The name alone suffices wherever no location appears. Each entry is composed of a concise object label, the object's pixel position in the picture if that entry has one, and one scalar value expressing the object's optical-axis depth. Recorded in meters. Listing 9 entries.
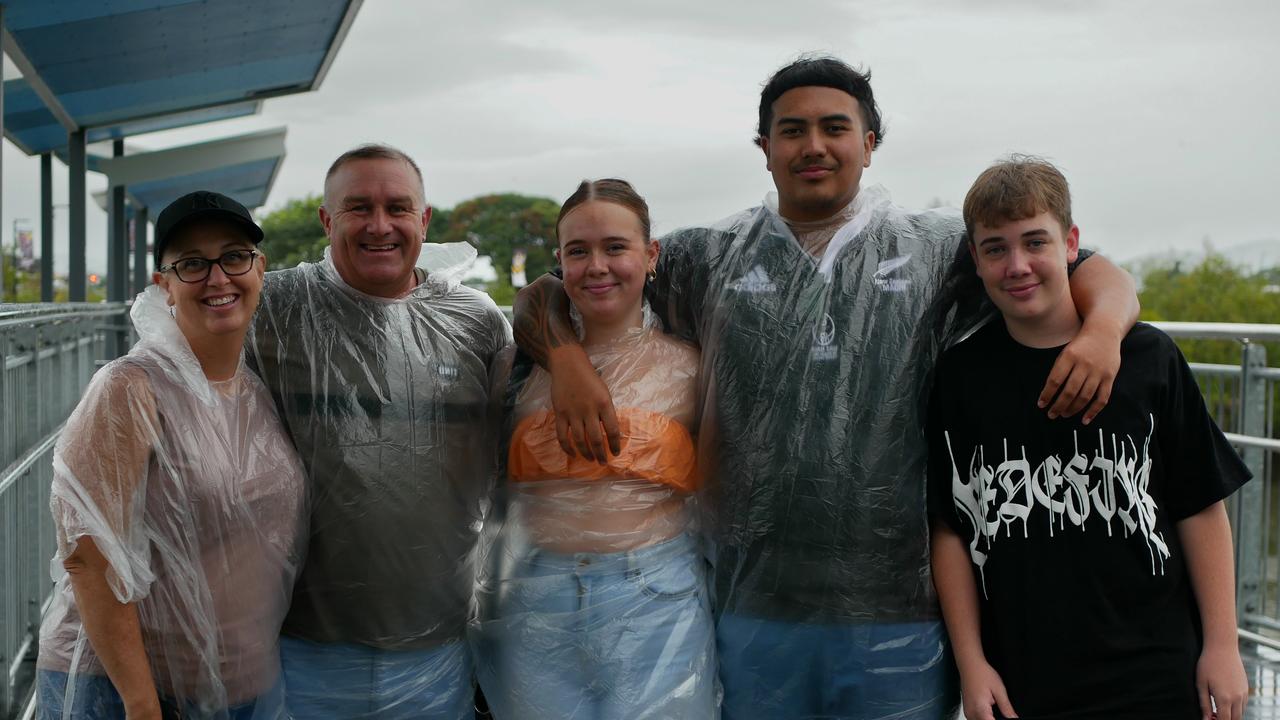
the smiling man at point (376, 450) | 2.23
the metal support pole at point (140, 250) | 14.88
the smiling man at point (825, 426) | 2.17
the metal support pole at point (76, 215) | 7.44
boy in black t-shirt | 1.90
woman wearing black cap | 1.85
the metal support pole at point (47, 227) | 7.93
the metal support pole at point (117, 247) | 10.84
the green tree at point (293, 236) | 38.38
